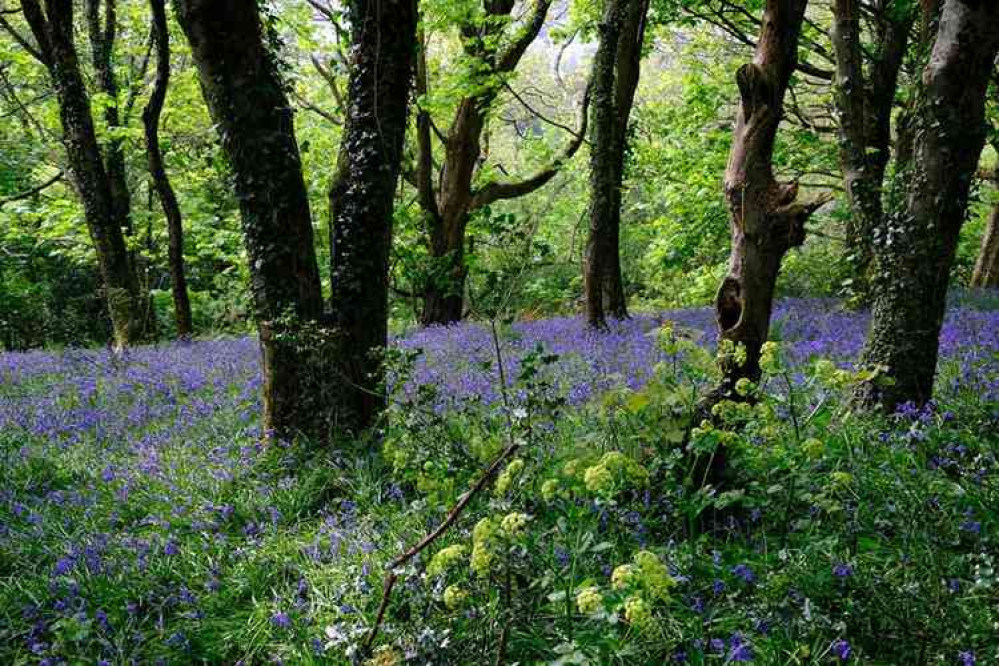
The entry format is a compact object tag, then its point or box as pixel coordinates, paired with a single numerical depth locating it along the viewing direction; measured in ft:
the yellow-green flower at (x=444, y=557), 6.54
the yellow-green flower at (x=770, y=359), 8.45
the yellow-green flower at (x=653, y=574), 5.55
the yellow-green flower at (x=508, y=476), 7.36
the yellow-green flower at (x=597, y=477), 6.81
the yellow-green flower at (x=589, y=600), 5.50
